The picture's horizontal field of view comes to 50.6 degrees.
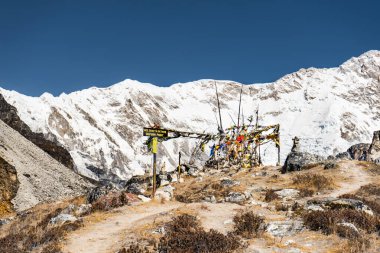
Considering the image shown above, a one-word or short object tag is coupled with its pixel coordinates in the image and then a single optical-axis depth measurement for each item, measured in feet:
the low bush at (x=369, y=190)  73.00
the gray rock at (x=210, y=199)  68.20
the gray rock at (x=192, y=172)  125.04
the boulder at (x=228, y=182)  90.27
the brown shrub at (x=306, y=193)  72.02
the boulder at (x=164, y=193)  71.72
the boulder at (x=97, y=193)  70.65
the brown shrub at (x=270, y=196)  69.96
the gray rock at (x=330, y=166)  102.14
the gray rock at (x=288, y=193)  72.23
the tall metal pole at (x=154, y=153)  72.64
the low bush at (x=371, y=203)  52.65
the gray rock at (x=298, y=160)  108.68
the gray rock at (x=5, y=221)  72.99
